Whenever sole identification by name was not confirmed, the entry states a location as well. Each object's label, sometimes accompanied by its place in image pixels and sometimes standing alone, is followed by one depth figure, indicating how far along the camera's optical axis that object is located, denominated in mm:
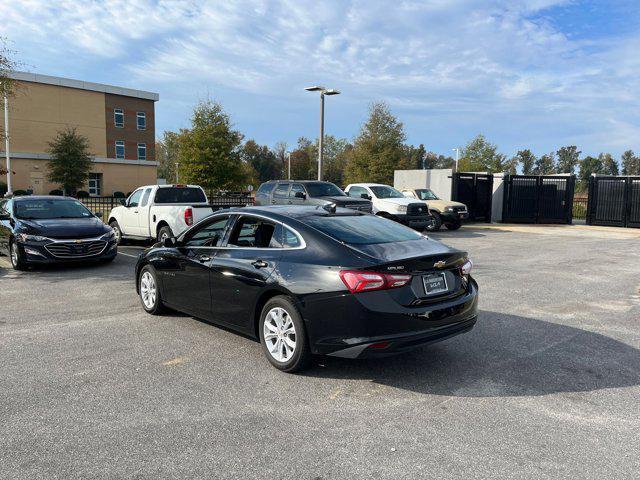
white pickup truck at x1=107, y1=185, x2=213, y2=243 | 13040
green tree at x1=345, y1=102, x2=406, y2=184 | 40719
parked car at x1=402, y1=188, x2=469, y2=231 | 21250
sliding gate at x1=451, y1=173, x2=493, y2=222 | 26344
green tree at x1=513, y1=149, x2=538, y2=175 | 109938
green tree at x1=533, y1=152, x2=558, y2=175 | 110106
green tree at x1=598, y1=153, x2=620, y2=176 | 111688
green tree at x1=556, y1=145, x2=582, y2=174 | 118412
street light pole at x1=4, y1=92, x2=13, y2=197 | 32969
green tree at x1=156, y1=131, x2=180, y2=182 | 88438
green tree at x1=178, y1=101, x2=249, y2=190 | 30125
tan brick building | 46781
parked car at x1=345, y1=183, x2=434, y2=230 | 18219
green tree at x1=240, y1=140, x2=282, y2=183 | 99250
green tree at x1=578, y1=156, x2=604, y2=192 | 117056
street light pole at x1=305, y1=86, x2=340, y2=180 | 22750
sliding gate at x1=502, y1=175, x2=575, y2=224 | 26328
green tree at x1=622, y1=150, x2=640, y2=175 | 113438
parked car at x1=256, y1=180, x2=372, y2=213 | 16172
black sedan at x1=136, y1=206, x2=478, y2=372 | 4281
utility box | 26359
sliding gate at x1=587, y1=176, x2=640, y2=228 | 24328
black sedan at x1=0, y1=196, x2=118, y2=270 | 10320
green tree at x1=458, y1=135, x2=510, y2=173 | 60219
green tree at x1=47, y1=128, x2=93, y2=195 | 39281
